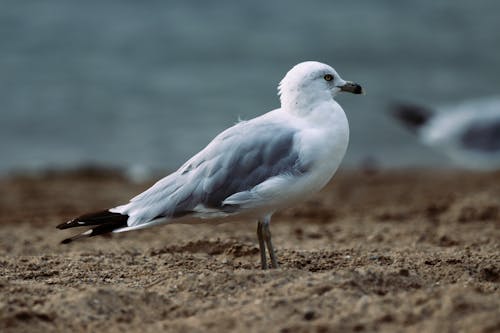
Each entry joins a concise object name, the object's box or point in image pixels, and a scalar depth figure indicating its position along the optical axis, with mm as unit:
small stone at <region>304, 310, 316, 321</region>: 7472
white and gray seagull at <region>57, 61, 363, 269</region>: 9312
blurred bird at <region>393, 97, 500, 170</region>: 24531
